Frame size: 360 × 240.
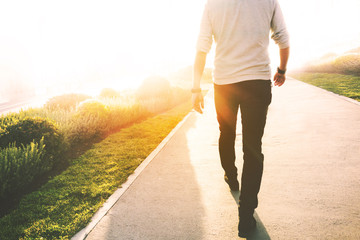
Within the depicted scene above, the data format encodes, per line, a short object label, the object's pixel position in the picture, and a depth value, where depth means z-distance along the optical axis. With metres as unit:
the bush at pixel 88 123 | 5.85
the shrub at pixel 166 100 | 10.51
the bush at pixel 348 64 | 17.41
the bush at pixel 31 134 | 4.26
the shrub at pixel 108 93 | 12.31
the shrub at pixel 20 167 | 3.41
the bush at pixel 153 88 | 12.75
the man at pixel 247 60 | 2.25
